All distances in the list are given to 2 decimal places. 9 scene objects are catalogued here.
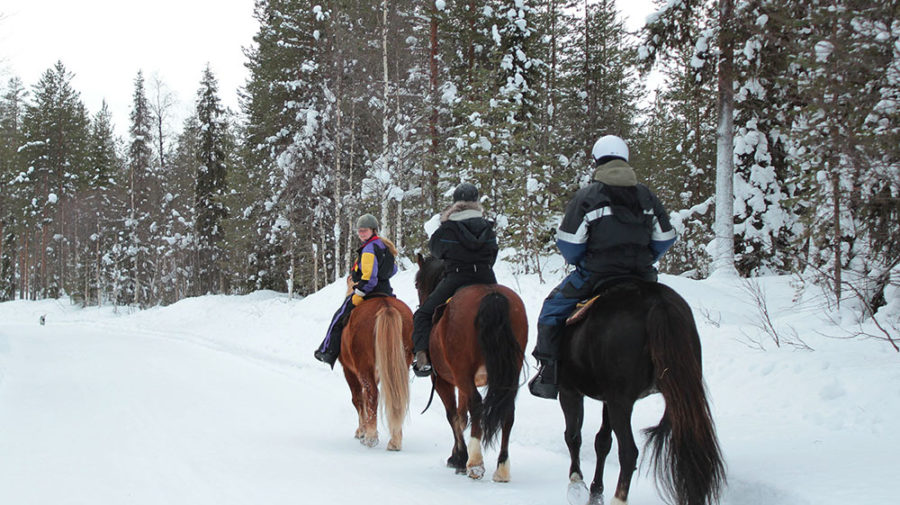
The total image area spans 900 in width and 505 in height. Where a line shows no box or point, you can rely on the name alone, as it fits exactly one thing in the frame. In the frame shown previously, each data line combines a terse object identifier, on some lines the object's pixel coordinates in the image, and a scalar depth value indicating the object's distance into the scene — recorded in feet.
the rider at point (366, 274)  25.45
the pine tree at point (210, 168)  128.16
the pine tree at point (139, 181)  142.92
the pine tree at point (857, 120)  21.13
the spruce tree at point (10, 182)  164.25
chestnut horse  23.53
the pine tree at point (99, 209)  162.20
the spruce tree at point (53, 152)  163.43
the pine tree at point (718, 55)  51.90
